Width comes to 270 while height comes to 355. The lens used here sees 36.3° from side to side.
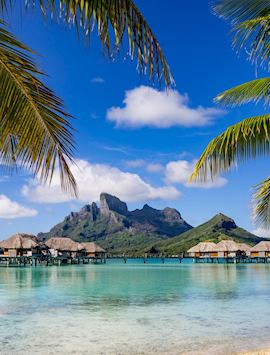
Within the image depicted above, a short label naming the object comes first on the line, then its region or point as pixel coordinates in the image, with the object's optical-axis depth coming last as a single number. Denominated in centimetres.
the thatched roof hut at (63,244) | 6335
